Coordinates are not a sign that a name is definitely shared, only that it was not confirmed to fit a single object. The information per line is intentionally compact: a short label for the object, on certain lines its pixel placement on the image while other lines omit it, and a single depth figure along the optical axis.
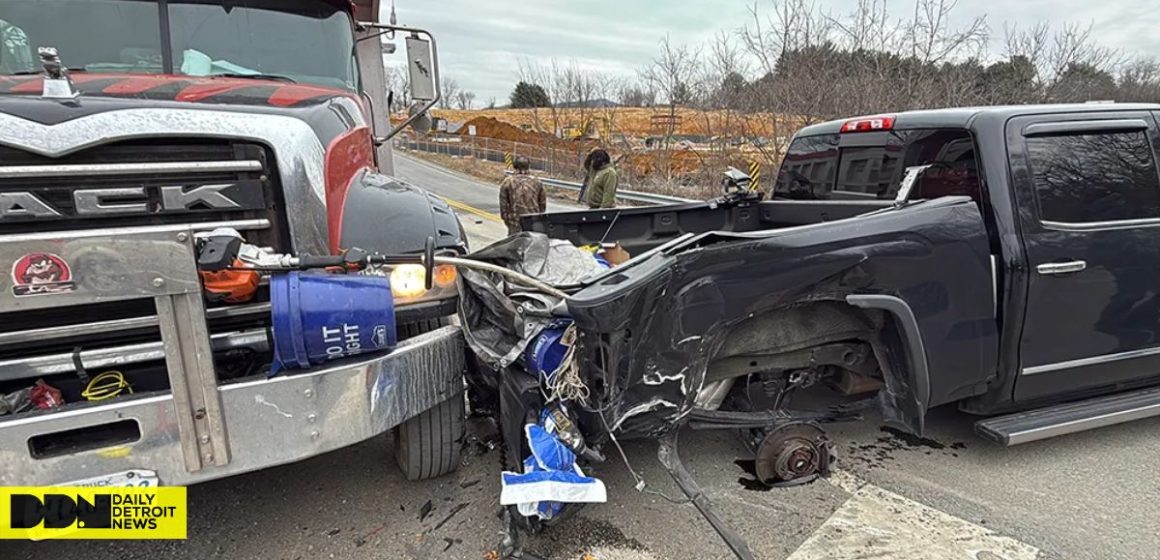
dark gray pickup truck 2.46
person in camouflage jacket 7.66
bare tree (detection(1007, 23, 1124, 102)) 17.67
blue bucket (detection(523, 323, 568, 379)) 2.57
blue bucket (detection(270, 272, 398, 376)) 2.17
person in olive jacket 8.41
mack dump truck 1.98
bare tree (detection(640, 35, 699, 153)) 22.81
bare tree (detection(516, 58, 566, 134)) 38.62
